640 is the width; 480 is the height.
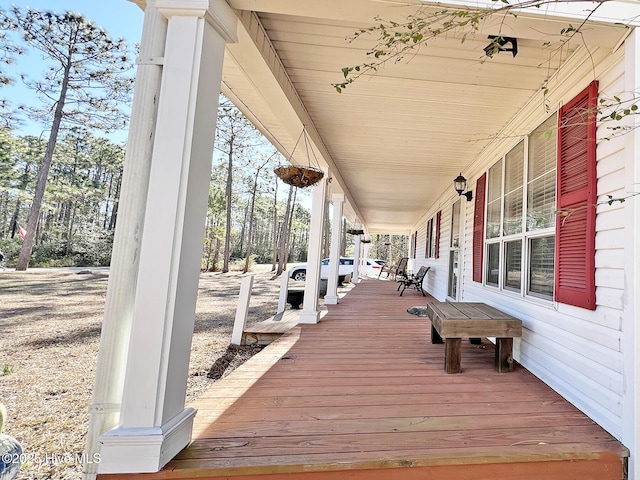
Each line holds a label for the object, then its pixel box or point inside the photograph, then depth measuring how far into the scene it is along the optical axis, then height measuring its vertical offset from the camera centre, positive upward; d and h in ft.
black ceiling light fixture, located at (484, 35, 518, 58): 5.99 +4.80
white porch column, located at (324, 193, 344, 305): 19.35 +0.92
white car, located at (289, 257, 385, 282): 41.04 -1.84
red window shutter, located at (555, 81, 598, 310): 5.98 +1.61
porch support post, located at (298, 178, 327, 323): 13.50 -0.14
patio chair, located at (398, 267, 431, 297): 24.98 -1.59
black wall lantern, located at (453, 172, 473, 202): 14.55 +4.08
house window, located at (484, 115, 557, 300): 7.88 +1.69
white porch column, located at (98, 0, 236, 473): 4.09 -0.12
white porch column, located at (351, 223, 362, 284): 36.07 -0.74
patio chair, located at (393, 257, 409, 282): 36.60 -0.58
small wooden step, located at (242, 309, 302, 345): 13.20 -3.73
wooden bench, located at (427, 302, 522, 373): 7.79 -1.75
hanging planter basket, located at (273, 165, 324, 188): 8.91 +2.48
